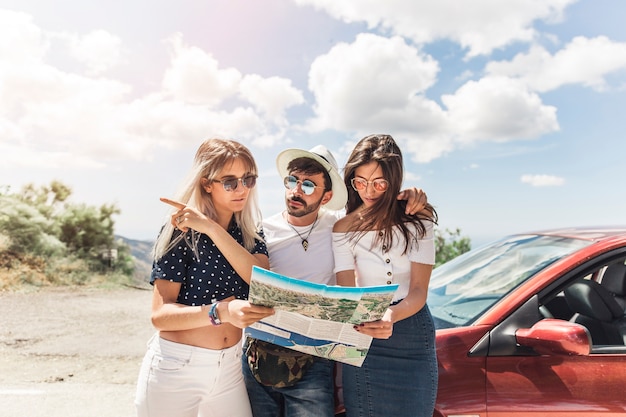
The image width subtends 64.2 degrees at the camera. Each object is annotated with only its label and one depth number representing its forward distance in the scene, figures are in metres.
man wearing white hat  1.96
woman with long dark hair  1.91
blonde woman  1.82
